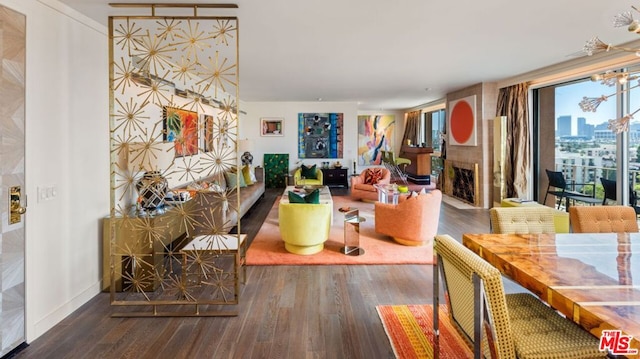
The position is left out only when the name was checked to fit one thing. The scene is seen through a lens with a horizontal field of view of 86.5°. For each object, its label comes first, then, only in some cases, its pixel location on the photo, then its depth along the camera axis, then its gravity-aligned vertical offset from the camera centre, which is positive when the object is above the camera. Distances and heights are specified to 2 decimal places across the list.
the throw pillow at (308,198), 4.45 -0.32
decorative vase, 3.34 -0.18
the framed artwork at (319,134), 10.15 +1.19
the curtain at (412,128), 12.24 +1.70
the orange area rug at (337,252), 4.09 -1.02
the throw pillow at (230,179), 6.48 -0.10
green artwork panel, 10.20 +0.17
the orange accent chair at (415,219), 4.50 -0.62
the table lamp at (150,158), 3.01 +0.14
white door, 2.20 -0.03
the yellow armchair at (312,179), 8.67 -0.14
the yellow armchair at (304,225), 4.12 -0.63
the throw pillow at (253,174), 7.87 -0.02
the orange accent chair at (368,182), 7.93 -0.20
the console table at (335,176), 10.12 -0.07
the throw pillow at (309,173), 8.97 +0.02
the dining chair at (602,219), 2.70 -0.37
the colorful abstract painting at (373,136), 13.52 +1.50
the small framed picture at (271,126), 10.20 +1.43
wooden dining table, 1.29 -0.49
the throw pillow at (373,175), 8.24 -0.03
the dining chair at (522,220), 2.60 -0.36
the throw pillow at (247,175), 7.40 -0.03
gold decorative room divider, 2.87 -0.56
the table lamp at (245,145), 7.65 +0.65
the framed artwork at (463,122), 7.39 +1.19
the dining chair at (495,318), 1.39 -0.70
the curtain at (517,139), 6.47 +0.66
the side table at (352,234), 4.35 -0.78
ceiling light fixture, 1.62 +0.49
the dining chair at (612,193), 4.74 -0.29
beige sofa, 4.43 -0.47
